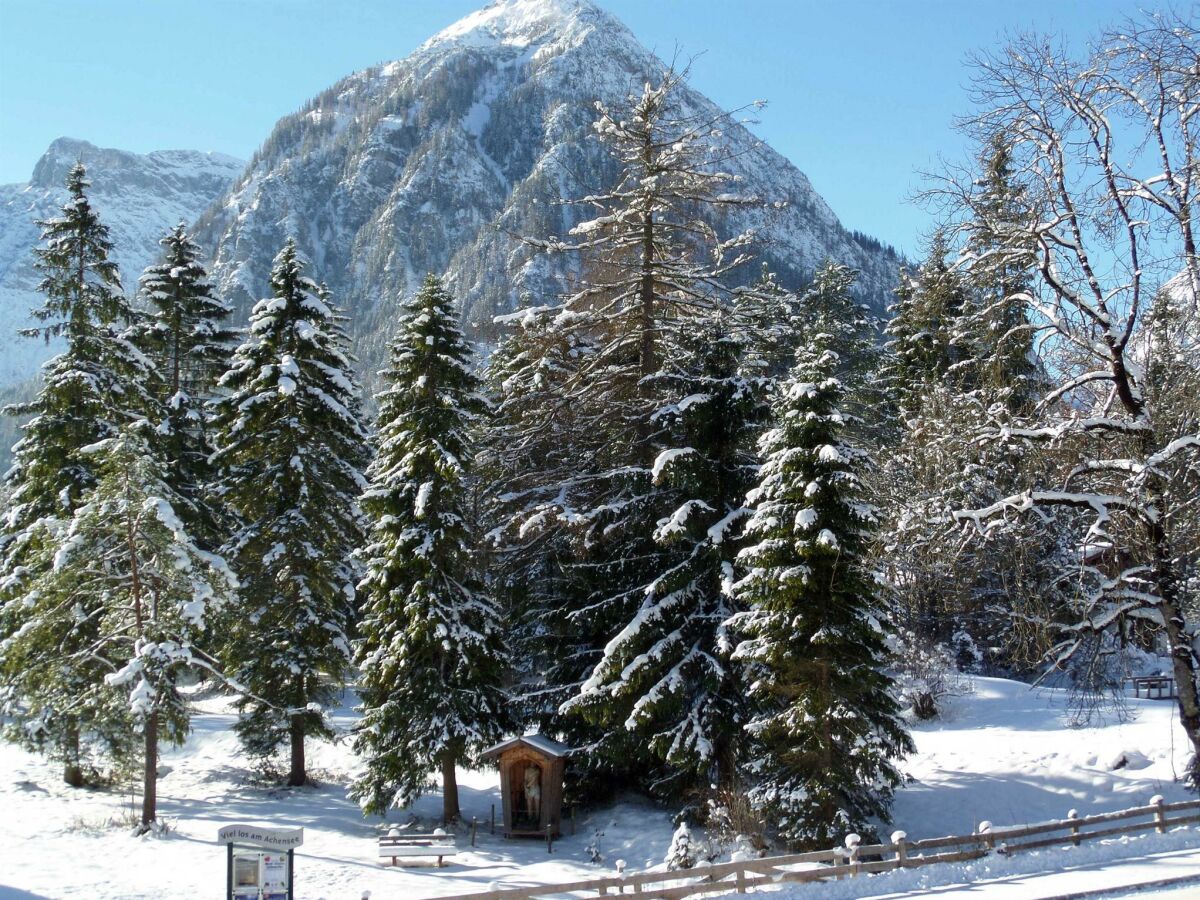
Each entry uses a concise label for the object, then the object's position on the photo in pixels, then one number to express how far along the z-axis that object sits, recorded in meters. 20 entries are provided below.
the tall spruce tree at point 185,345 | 30.05
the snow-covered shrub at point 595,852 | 21.07
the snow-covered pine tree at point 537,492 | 23.36
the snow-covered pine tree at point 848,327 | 43.28
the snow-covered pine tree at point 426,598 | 22.84
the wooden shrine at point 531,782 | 23.16
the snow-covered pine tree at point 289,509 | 25.61
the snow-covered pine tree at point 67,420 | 24.67
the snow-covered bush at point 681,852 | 17.92
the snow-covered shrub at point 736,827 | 18.75
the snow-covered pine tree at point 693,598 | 20.89
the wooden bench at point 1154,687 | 29.81
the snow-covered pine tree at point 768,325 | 23.67
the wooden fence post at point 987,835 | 15.77
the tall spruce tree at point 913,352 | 37.12
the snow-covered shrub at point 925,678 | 29.52
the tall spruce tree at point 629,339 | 22.86
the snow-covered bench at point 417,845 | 20.11
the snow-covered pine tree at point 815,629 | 18.14
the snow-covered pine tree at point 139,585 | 21.92
